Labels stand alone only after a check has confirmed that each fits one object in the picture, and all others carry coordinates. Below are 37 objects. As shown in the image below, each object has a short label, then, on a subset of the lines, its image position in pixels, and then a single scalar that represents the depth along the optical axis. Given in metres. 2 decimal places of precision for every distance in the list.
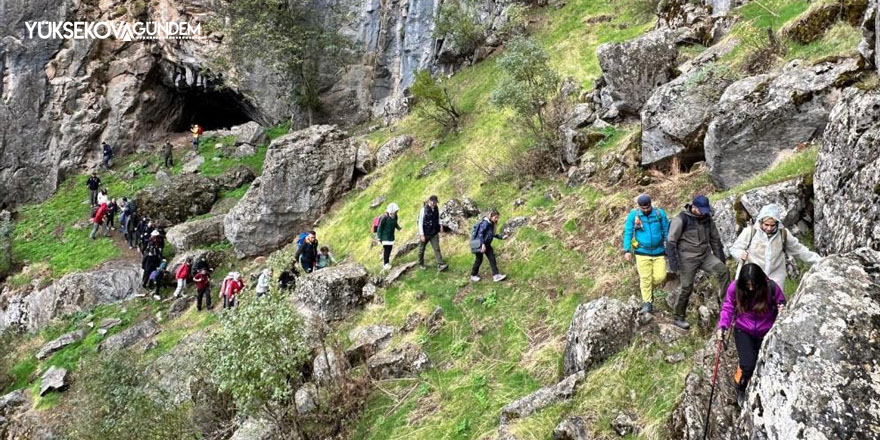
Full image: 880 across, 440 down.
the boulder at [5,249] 25.55
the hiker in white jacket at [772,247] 5.83
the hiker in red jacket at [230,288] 16.42
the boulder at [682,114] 11.81
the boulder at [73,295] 22.11
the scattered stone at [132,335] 18.33
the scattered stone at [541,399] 6.72
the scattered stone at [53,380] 16.80
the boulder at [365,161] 23.95
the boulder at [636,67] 15.04
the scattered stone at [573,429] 5.88
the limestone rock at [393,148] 23.47
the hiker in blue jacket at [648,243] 7.77
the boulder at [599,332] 7.05
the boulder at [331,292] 12.58
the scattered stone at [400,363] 9.67
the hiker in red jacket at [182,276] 20.20
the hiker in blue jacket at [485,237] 11.52
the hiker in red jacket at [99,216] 26.30
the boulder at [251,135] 33.34
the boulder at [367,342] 10.63
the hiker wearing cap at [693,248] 7.08
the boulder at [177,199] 26.75
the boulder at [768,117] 9.24
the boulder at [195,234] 23.50
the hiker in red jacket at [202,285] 18.25
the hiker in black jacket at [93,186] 29.36
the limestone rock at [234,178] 29.41
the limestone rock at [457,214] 15.69
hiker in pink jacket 4.84
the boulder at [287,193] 22.28
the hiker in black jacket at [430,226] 12.78
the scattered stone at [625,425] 5.70
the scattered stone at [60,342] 19.28
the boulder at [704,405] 4.78
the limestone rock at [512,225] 13.99
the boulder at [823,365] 3.48
